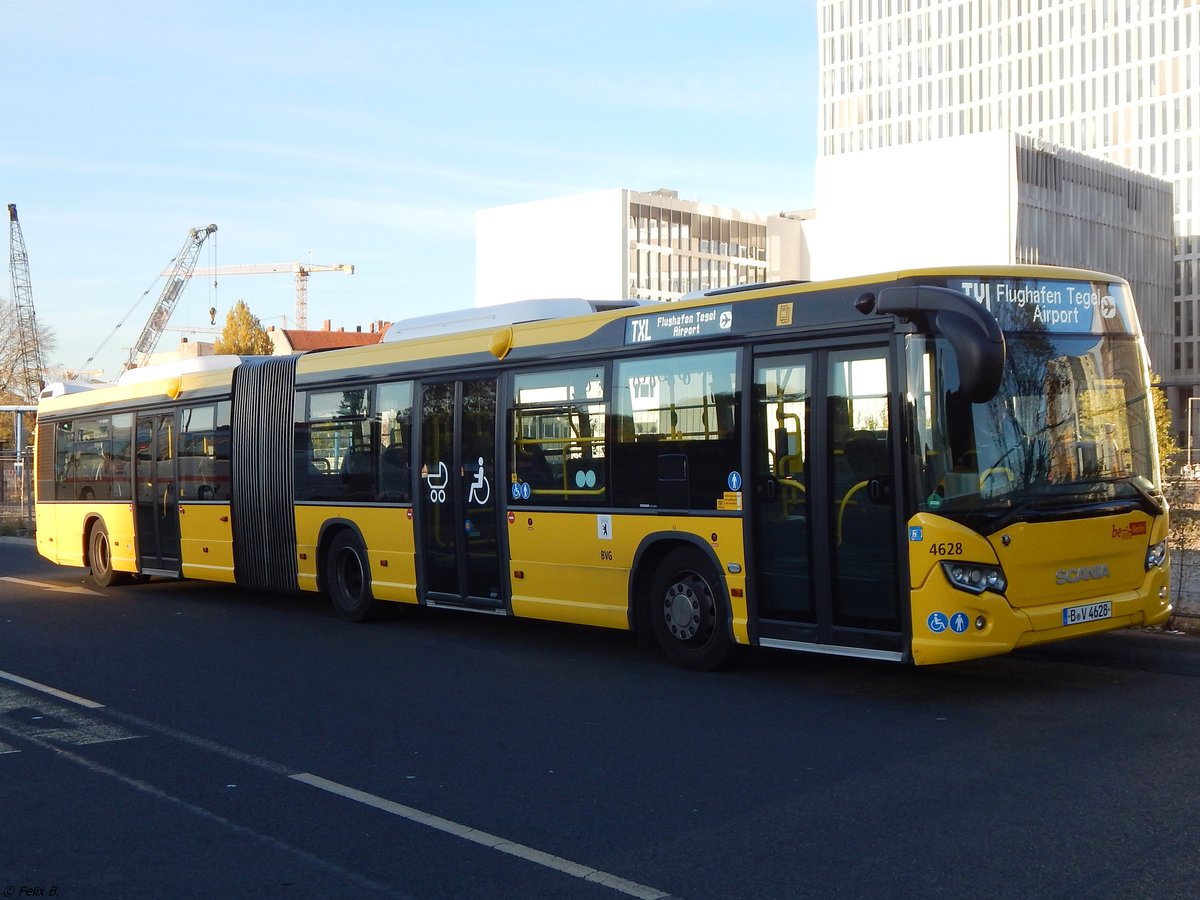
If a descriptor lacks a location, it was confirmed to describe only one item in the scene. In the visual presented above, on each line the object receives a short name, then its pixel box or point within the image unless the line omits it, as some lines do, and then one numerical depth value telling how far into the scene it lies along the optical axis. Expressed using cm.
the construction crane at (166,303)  14262
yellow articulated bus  883
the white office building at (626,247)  10212
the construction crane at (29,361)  8538
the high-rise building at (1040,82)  9888
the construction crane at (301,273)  18562
